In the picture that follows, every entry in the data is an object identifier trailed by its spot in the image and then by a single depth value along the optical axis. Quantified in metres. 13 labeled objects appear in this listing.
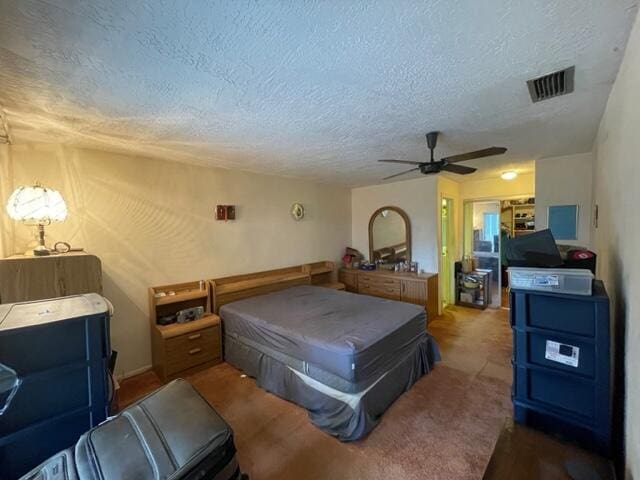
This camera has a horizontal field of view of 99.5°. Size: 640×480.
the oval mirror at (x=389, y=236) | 5.03
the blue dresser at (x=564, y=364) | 1.21
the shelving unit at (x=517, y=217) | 7.10
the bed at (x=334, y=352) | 2.16
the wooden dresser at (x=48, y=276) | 1.90
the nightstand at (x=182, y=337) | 2.91
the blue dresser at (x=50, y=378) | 1.00
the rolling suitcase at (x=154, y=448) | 0.91
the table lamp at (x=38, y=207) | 2.09
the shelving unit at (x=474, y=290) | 5.26
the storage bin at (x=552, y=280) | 1.27
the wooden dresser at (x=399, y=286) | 4.38
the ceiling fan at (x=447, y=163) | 2.43
